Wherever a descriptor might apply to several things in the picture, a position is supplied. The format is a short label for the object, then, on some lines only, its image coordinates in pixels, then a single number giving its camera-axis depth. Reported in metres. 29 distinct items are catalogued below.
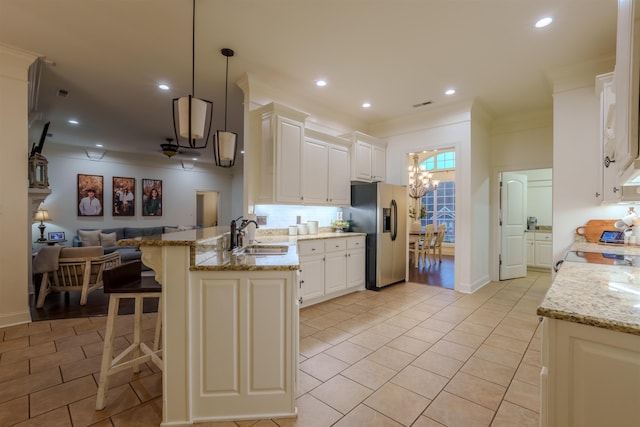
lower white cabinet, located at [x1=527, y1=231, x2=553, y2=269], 5.80
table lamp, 5.98
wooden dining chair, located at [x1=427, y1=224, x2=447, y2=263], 6.81
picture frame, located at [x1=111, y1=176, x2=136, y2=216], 7.35
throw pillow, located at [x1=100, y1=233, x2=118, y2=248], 6.51
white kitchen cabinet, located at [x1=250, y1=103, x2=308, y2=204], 3.52
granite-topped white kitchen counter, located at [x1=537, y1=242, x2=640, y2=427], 0.83
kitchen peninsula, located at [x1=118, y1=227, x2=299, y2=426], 1.58
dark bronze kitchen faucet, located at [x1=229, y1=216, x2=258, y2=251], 2.37
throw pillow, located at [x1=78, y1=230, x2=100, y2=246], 6.30
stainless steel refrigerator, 4.43
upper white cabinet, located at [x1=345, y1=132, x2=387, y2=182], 4.67
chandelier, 7.64
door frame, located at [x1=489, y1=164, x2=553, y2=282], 5.03
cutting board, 3.05
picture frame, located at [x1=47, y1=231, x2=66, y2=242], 6.10
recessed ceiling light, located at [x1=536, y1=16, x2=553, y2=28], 2.50
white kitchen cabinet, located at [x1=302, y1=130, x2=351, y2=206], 4.00
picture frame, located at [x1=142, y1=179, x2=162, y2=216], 7.86
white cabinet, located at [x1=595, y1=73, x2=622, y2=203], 2.46
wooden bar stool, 1.75
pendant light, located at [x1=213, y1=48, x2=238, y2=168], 2.87
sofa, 6.07
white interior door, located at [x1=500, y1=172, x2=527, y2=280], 5.09
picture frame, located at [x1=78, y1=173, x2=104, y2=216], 6.85
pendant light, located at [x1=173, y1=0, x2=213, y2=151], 2.09
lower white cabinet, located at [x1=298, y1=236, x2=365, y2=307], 3.59
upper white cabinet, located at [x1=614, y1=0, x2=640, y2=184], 0.88
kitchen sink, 2.55
